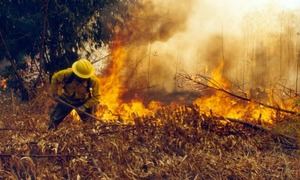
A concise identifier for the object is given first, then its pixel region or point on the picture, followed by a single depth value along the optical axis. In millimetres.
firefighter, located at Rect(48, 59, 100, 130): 8641
